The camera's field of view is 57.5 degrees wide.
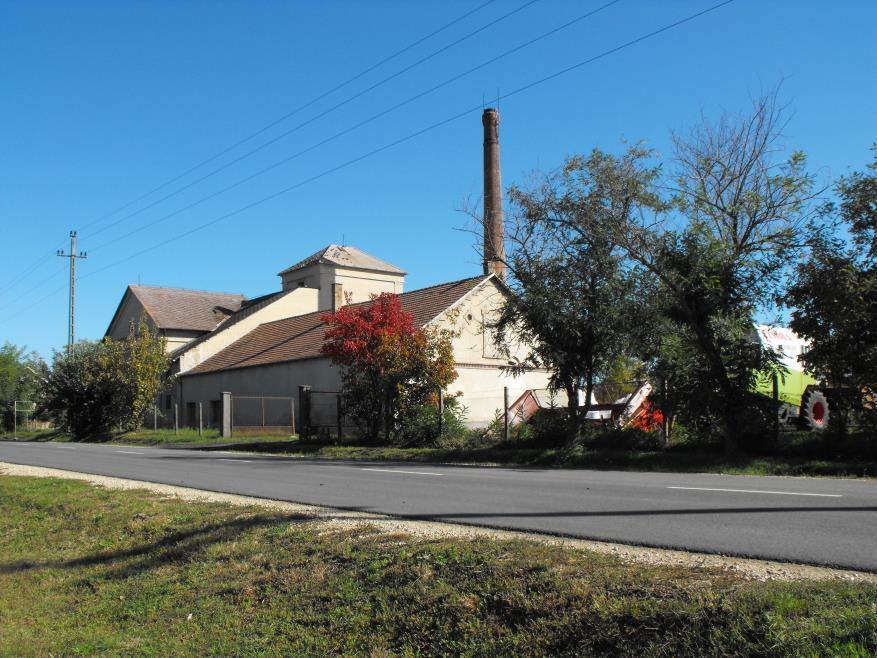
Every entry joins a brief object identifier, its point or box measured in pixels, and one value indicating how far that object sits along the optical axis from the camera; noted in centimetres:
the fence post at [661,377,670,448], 1850
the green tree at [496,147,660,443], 1873
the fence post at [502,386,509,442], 2211
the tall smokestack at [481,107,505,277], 3916
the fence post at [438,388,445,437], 2434
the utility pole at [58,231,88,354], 5368
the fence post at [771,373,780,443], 1690
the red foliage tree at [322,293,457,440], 2558
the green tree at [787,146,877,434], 1559
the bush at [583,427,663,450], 1875
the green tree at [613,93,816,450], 1730
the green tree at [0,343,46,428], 4850
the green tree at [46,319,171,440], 4334
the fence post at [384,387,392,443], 2597
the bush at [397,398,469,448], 2405
